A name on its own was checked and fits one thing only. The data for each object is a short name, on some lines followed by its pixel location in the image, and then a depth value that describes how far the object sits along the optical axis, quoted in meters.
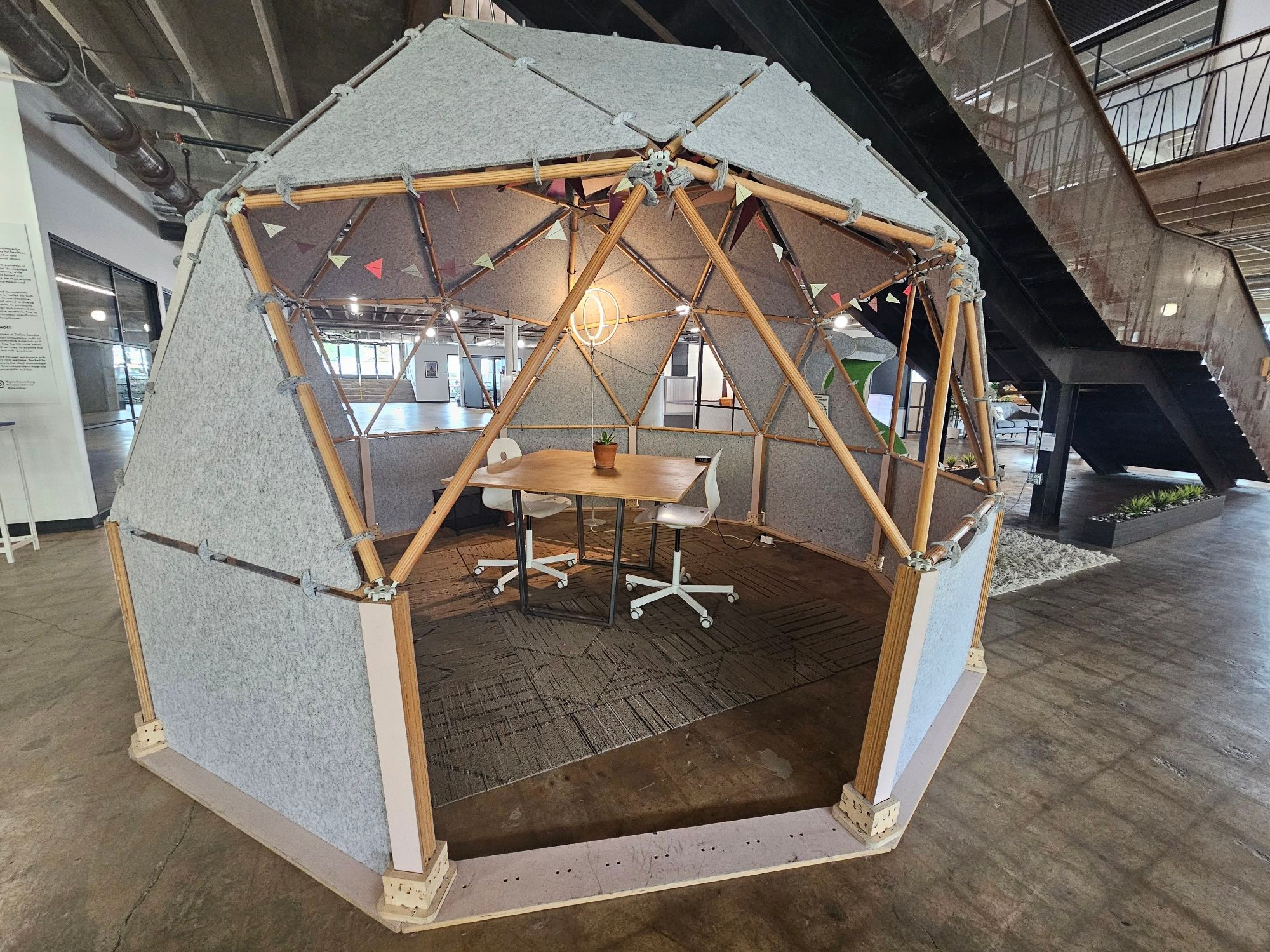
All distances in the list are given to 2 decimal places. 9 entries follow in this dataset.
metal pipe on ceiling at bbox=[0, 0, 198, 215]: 3.02
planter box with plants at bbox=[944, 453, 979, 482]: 5.29
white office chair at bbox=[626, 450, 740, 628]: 3.70
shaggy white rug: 4.57
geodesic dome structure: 1.49
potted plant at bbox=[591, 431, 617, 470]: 3.94
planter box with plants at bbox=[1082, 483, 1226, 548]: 5.58
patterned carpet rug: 2.40
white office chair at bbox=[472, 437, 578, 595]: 4.10
